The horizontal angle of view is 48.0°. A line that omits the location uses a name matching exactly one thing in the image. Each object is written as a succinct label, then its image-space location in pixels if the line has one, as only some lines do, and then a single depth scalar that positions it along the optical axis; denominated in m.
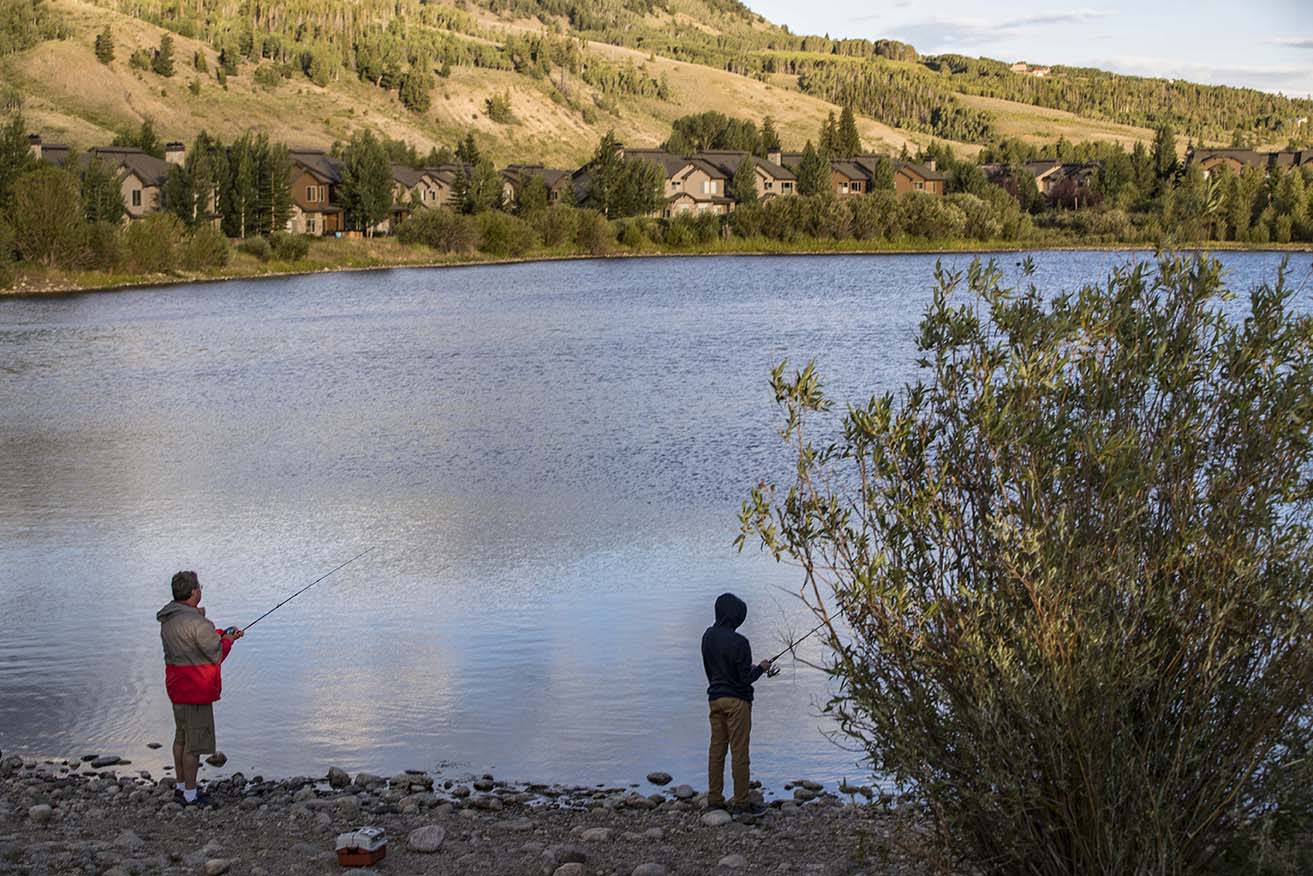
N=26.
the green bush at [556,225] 122.62
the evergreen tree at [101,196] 95.25
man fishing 10.88
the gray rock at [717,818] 11.14
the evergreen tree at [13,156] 93.06
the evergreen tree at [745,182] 142.62
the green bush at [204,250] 95.81
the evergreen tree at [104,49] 181.88
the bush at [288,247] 105.06
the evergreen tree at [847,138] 165.12
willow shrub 7.66
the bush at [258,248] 103.44
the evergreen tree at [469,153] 143.12
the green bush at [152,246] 91.69
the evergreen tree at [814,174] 142.12
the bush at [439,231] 117.06
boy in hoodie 10.96
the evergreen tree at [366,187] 117.50
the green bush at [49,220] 85.88
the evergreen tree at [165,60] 185.50
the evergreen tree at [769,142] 169.75
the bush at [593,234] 123.69
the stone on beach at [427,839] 10.38
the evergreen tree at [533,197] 126.31
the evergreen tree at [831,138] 163.12
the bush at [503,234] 118.69
